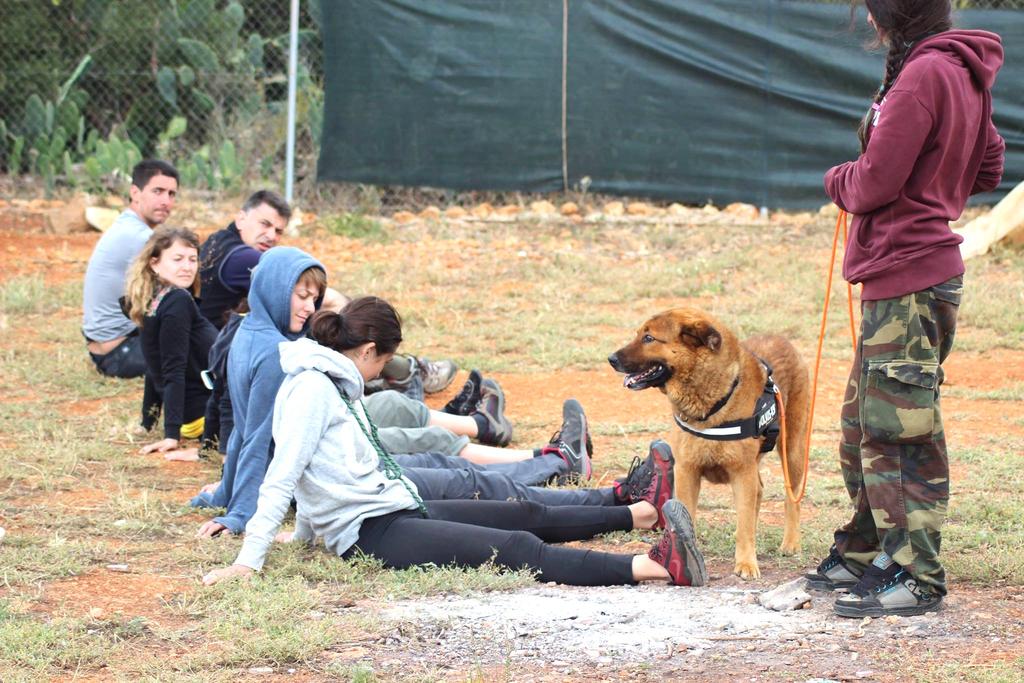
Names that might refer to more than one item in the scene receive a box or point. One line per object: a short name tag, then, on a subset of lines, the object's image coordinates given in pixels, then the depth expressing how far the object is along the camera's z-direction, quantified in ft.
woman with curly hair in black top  46.70
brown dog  33.45
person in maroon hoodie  27.48
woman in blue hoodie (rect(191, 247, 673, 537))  36.11
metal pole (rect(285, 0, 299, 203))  88.02
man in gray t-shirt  54.08
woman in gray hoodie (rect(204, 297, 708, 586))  31.40
